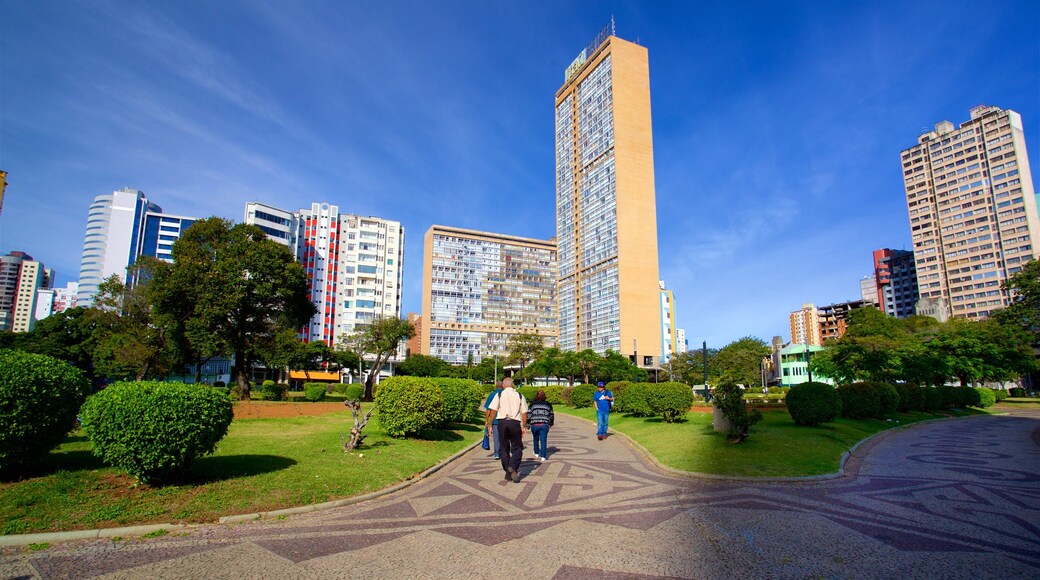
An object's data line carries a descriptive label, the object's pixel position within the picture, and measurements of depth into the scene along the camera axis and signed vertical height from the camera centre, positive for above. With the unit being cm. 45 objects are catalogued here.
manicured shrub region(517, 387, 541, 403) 3806 -133
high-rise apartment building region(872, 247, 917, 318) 12656 +2302
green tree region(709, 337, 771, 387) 7781 +265
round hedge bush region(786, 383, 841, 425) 1588 -96
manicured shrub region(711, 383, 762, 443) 1279 -96
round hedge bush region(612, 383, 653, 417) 2006 -110
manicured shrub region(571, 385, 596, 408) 3200 -136
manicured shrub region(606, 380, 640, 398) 2654 -64
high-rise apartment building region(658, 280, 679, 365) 13250 +1354
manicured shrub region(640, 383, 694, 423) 1797 -92
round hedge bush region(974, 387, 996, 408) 3364 -172
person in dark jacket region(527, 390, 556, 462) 1202 -109
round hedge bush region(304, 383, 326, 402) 3272 -112
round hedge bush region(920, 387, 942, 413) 2750 -144
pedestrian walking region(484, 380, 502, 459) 1134 -119
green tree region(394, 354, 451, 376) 6238 +103
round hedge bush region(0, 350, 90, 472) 634 -35
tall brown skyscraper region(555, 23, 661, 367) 8759 +2958
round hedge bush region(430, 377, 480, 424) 1686 -84
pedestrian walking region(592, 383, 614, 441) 1680 -118
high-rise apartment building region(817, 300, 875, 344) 13962 +1543
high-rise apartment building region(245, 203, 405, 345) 9006 +2158
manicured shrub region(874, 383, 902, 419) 2177 -108
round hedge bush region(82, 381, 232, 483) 652 -65
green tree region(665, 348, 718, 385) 7638 +107
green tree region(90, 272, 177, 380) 3472 +283
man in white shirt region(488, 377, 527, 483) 942 -96
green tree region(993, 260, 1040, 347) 5234 +709
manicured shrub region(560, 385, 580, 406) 3433 -151
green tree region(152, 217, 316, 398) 2817 +521
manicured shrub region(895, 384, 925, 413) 2497 -128
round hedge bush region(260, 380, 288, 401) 3265 -104
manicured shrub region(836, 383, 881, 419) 2038 -109
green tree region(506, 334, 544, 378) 6881 +358
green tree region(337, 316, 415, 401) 4078 +325
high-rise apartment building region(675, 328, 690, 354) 16375 +1102
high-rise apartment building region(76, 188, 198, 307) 10269 +2947
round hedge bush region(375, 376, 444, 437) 1329 -78
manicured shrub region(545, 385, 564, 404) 3762 -155
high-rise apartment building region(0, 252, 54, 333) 16475 +3010
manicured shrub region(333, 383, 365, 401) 3460 -108
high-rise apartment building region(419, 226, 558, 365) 11156 +1886
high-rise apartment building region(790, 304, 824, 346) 16550 +1648
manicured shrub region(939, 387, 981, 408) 2964 -149
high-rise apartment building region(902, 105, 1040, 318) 9844 +3344
